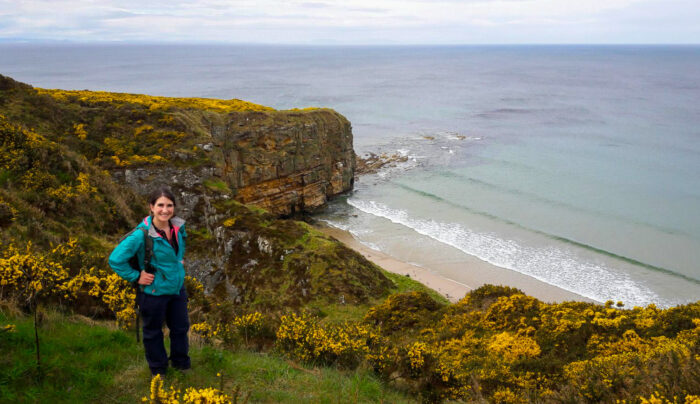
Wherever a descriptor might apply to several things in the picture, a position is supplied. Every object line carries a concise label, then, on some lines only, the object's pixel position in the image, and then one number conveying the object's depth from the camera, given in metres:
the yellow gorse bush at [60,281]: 7.07
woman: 5.44
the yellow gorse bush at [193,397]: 3.92
